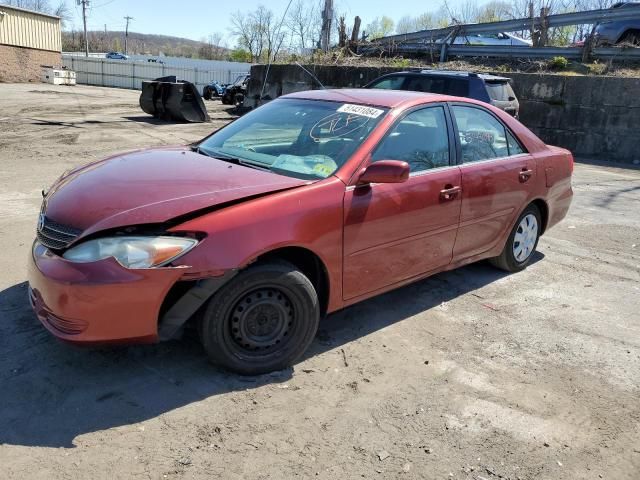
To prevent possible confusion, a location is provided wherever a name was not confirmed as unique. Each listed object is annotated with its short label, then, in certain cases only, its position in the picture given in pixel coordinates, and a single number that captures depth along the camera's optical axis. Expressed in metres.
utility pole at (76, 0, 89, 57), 73.51
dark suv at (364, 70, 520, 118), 10.70
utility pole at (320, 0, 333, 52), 18.75
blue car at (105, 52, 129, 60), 69.75
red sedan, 2.89
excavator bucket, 16.16
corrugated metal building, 35.81
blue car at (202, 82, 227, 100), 29.78
